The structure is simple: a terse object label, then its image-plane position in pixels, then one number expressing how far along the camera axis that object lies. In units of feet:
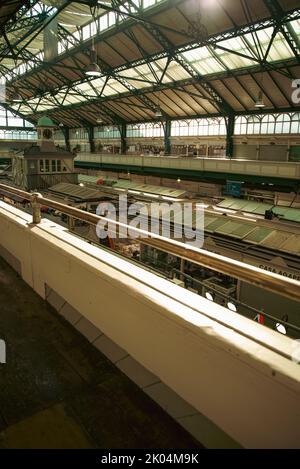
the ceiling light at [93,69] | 40.16
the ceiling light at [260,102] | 58.74
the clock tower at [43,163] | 77.30
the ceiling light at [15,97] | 72.84
